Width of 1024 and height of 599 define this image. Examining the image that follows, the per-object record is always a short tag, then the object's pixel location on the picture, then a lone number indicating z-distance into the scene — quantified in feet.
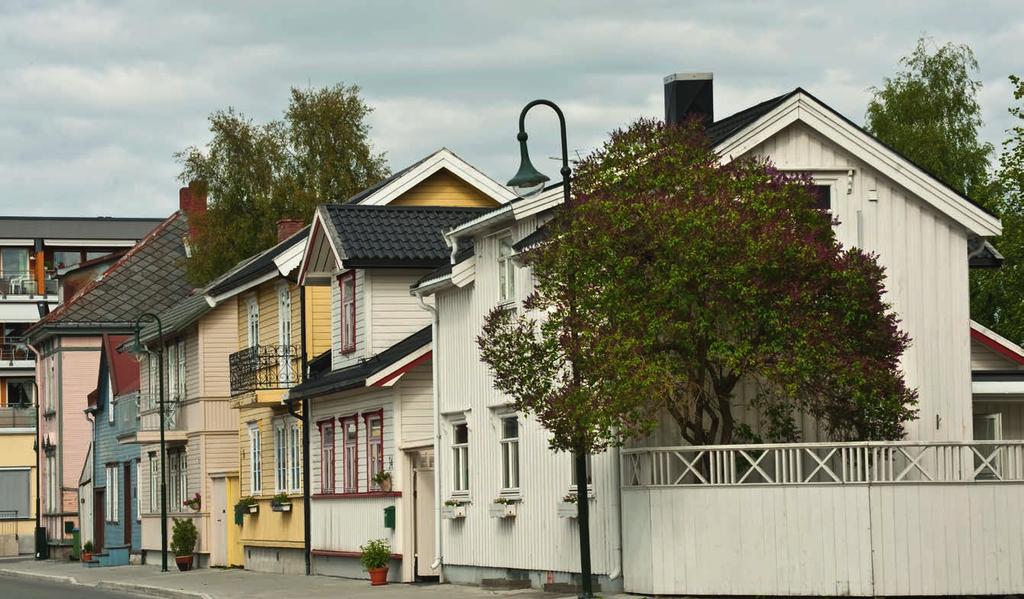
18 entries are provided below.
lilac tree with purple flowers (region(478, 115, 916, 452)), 72.59
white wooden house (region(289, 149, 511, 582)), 105.50
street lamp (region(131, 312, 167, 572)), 141.18
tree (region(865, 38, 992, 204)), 173.78
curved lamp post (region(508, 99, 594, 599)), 75.51
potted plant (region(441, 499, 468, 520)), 98.84
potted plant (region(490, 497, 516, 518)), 91.81
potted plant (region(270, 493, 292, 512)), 127.13
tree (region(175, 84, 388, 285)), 197.77
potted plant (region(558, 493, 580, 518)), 83.71
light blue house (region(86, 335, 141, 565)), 171.01
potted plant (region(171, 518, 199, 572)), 144.82
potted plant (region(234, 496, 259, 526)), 136.77
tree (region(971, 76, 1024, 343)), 139.64
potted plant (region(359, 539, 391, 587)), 104.37
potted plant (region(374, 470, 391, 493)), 106.32
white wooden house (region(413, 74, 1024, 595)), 73.56
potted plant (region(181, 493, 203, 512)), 148.87
